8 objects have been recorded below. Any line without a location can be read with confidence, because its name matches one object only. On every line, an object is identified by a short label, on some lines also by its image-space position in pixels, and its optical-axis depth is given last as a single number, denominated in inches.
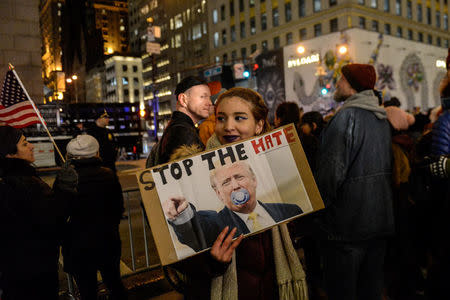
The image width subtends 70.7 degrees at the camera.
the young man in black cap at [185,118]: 87.6
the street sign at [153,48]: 918.1
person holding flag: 115.1
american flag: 174.4
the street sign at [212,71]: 1042.0
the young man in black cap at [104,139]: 306.2
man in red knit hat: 103.3
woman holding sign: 77.7
